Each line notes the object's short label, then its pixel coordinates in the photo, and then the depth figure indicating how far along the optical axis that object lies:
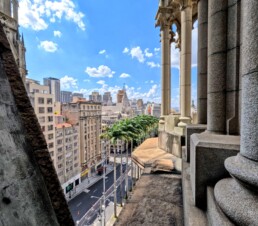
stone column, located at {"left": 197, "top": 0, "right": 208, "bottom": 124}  5.72
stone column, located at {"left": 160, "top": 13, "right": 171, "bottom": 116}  12.92
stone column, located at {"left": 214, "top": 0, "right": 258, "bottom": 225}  2.09
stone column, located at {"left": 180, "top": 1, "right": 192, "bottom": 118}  10.11
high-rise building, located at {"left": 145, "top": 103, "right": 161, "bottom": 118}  154.46
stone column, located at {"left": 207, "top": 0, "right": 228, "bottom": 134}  4.20
